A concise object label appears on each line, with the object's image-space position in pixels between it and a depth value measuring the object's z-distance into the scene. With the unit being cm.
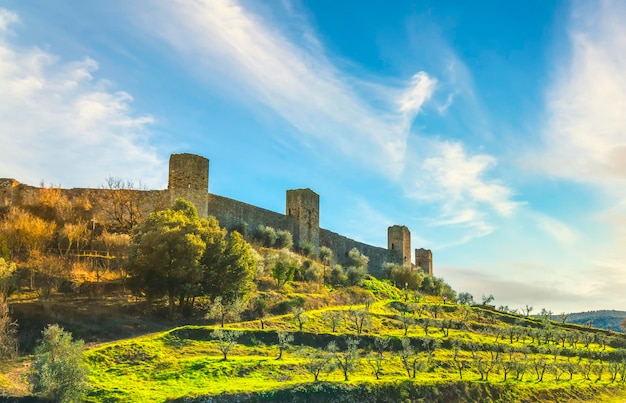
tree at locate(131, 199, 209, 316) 3256
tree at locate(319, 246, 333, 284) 5744
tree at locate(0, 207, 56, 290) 3559
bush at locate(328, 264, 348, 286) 5196
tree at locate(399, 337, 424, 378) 2836
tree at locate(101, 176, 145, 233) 4266
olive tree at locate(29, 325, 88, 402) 2062
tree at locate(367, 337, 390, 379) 2838
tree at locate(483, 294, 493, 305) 6275
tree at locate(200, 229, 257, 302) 3431
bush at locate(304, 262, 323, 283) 4781
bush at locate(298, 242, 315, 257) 5519
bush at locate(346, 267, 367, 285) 5384
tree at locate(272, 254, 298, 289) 4247
